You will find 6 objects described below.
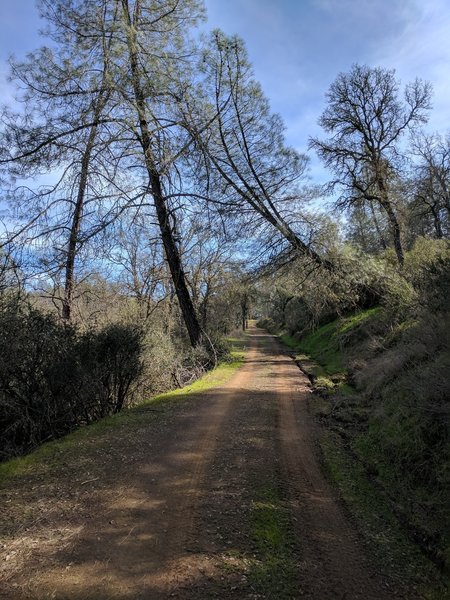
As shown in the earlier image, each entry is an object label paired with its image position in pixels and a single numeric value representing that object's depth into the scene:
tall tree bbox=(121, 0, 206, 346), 10.34
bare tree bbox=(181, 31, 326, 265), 11.77
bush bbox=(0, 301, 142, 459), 7.14
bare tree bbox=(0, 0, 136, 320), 10.34
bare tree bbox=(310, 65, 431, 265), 23.44
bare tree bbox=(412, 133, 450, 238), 32.19
